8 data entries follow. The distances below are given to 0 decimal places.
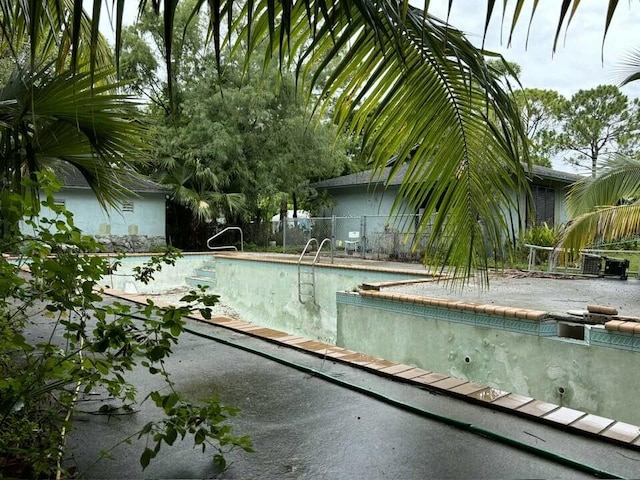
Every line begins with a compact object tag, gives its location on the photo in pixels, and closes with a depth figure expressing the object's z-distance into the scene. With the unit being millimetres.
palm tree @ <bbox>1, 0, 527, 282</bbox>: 1651
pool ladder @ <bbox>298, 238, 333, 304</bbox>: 9500
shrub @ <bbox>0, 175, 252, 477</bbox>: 1298
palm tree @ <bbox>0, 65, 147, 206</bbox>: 2150
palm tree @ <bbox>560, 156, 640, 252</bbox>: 6531
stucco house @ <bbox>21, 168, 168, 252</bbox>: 15938
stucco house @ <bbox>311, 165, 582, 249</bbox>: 14117
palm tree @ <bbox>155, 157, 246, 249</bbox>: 15586
